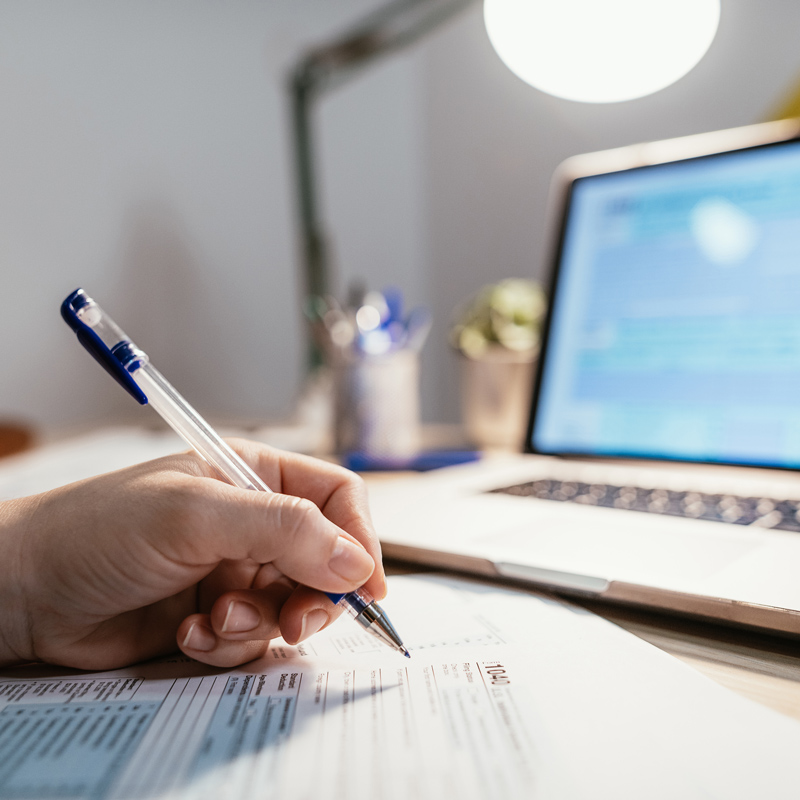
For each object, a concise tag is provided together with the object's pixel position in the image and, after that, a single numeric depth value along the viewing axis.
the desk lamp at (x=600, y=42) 0.66
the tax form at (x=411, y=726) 0.22
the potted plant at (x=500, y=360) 0.85
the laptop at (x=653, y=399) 0.42
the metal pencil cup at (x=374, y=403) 0.80
